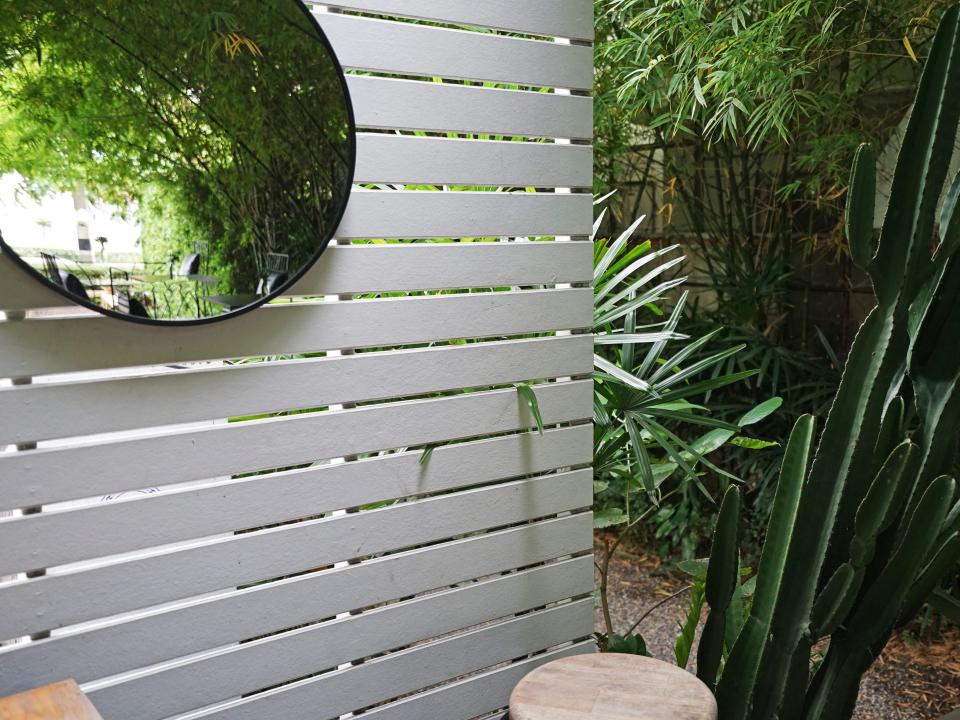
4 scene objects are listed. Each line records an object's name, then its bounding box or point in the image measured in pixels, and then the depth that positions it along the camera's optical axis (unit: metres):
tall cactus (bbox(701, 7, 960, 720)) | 1.81
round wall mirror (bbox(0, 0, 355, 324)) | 1.37
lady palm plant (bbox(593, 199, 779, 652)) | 2.28
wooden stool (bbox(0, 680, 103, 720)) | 1.23
